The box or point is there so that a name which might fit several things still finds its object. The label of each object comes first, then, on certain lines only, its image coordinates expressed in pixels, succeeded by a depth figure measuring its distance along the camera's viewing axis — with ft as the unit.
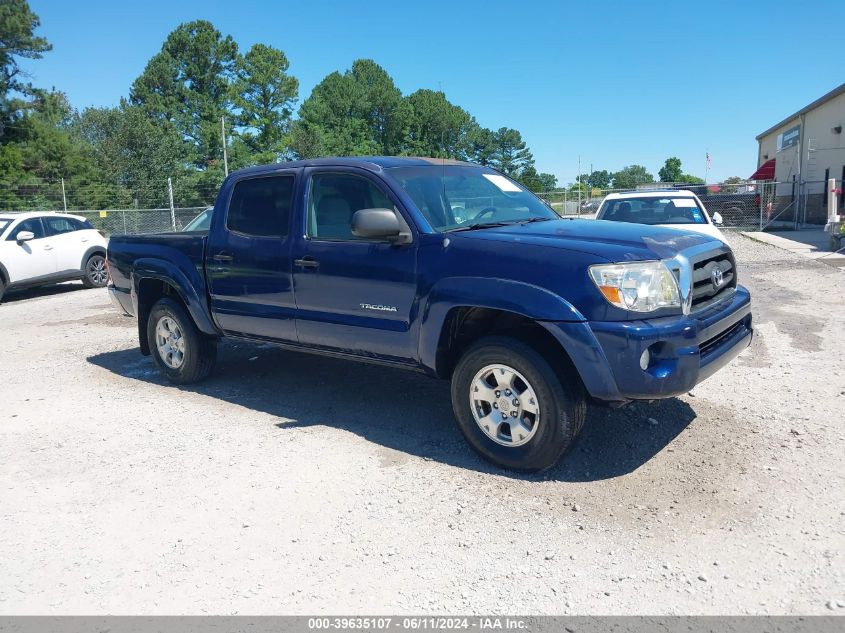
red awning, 138.62
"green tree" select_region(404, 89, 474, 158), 239.91
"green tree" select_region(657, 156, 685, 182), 366.02
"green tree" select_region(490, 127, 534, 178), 263.08
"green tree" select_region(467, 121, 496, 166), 200.54
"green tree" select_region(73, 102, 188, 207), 131.23
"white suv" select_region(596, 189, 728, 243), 39.40
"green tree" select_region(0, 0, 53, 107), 145.69
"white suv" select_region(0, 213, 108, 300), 43.88
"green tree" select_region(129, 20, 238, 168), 190.09
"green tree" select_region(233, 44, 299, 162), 192.54
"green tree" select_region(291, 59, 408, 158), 208.44
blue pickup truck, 12.87
